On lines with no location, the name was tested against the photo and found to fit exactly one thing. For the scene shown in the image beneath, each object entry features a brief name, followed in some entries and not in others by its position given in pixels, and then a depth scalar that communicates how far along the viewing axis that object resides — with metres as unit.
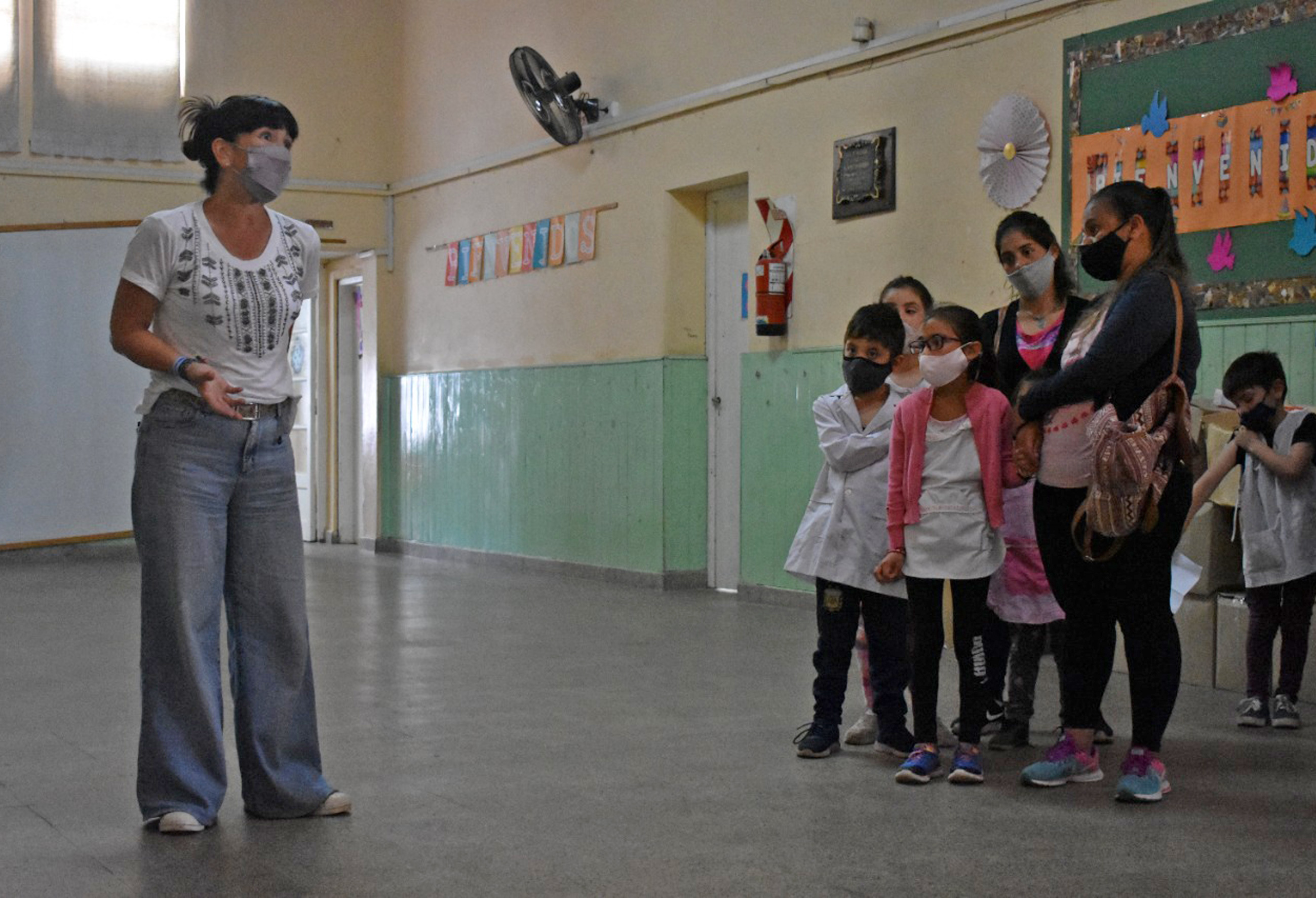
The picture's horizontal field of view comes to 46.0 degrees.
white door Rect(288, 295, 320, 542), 11.56
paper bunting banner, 8.86
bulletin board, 4.95
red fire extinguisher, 7.22
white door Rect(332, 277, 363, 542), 11.55
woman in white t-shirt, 2.97
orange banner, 4.94
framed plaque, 6.65
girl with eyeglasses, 3.48
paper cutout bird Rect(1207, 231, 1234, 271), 5.15
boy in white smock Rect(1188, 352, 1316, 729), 4.25
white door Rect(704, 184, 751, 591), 7.98
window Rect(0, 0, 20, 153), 9.91
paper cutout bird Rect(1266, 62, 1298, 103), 4.96
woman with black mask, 3.20
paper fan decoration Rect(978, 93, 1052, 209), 5.88
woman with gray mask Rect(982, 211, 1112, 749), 3.51
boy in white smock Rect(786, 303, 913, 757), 3.71
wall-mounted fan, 8.63
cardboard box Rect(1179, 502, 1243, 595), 4.84
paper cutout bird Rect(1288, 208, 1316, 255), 4.89
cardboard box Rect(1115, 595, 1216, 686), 4.88
